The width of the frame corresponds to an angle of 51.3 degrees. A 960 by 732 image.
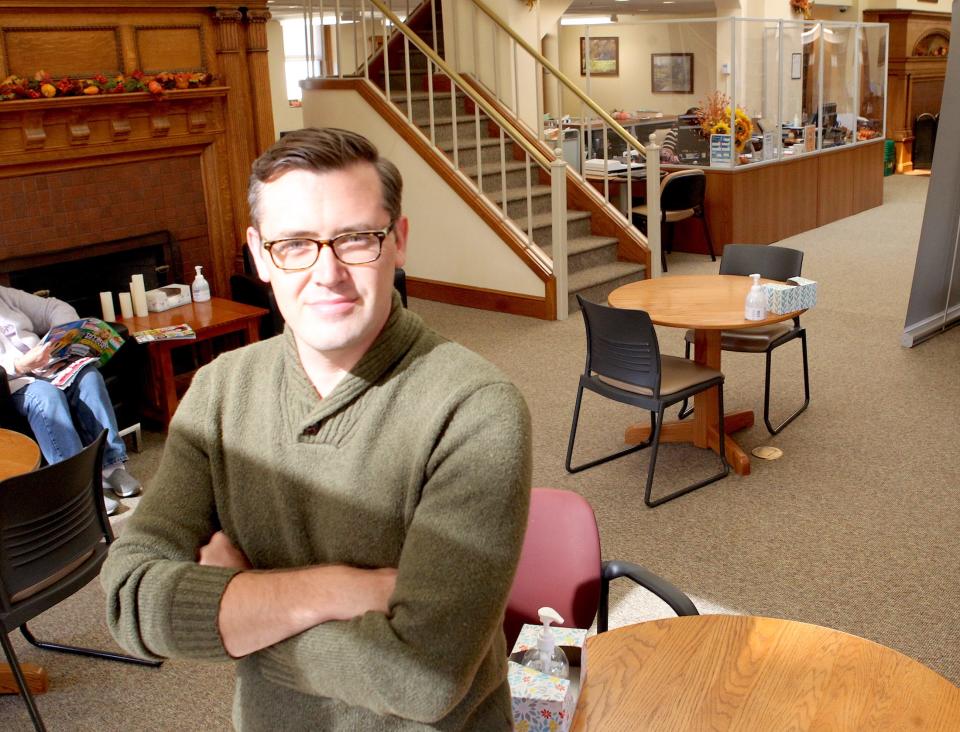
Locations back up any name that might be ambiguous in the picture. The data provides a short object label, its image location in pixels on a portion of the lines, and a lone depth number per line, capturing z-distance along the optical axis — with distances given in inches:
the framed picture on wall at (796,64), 403.2
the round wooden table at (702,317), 179.6
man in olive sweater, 45.8
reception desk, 364.2
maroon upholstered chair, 90.6
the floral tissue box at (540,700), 63.4
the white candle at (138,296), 221.3
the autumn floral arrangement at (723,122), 366.6
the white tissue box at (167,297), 227.8
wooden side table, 211.9
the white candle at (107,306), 217.0
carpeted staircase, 309.9
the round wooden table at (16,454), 127.7
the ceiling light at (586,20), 701.9
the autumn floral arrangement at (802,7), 460.8
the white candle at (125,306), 221.1
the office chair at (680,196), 336.2
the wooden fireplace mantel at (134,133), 212.5
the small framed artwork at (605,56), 657.0
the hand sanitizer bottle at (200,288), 234.8
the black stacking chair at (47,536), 113.2
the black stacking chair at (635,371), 171.0
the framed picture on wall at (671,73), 498.6
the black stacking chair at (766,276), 200.4
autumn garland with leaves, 205.2
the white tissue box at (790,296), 181.5
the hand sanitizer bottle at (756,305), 176.9
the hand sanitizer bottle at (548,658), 66.8
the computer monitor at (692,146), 374.9
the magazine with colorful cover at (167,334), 207.3
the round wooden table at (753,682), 66.6
